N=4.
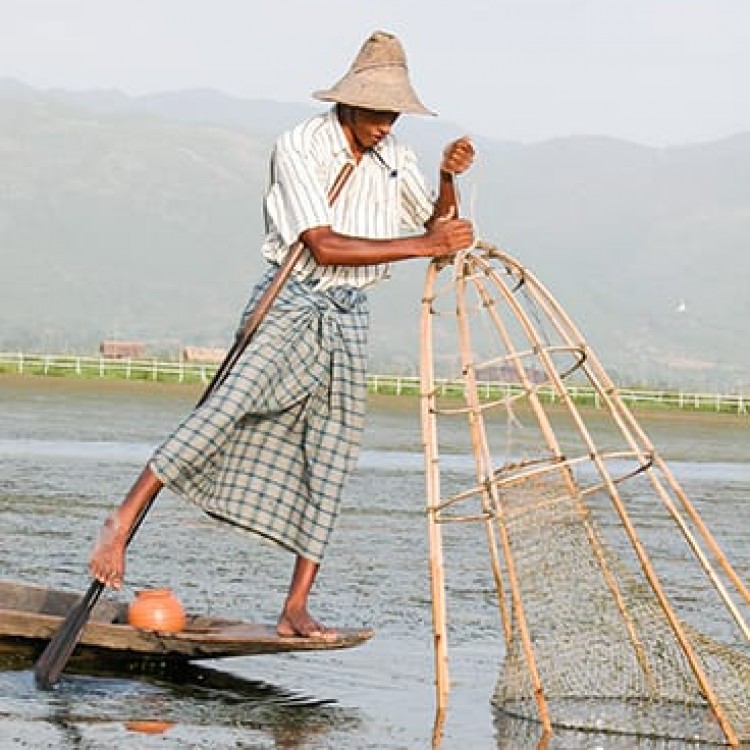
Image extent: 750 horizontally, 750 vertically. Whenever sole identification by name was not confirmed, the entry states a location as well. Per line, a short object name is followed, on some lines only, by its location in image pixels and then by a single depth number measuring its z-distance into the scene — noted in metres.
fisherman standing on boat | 11.24
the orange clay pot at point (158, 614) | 11.80
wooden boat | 11.52
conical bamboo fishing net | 11.22
